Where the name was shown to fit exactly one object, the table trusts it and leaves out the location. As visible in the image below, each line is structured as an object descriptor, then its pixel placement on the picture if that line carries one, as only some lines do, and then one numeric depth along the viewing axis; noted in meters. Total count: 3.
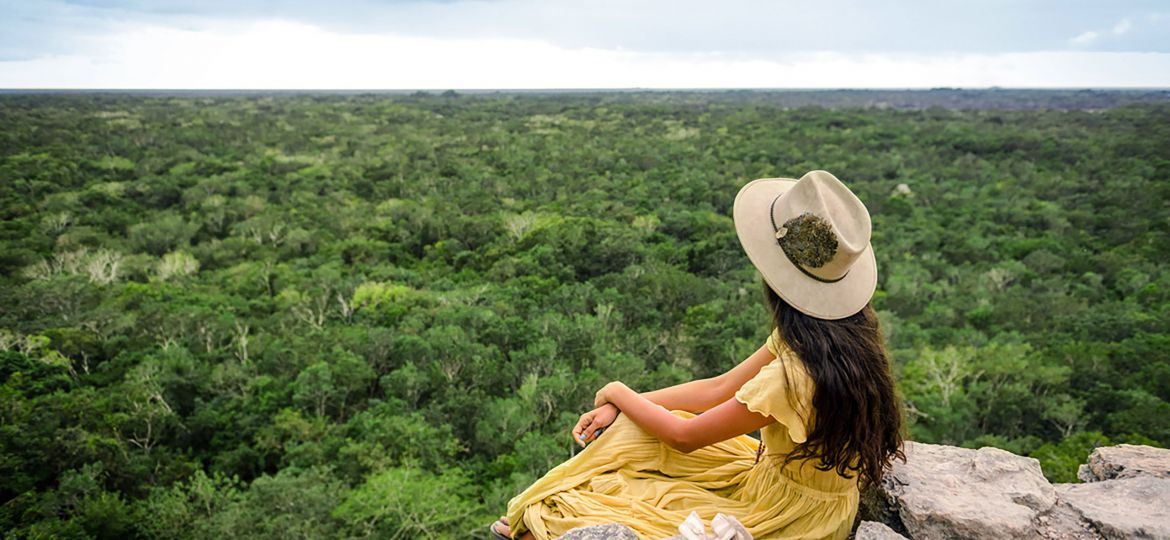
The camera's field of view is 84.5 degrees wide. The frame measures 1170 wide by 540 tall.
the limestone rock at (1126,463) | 3.43
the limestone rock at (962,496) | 2.82
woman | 2.61
